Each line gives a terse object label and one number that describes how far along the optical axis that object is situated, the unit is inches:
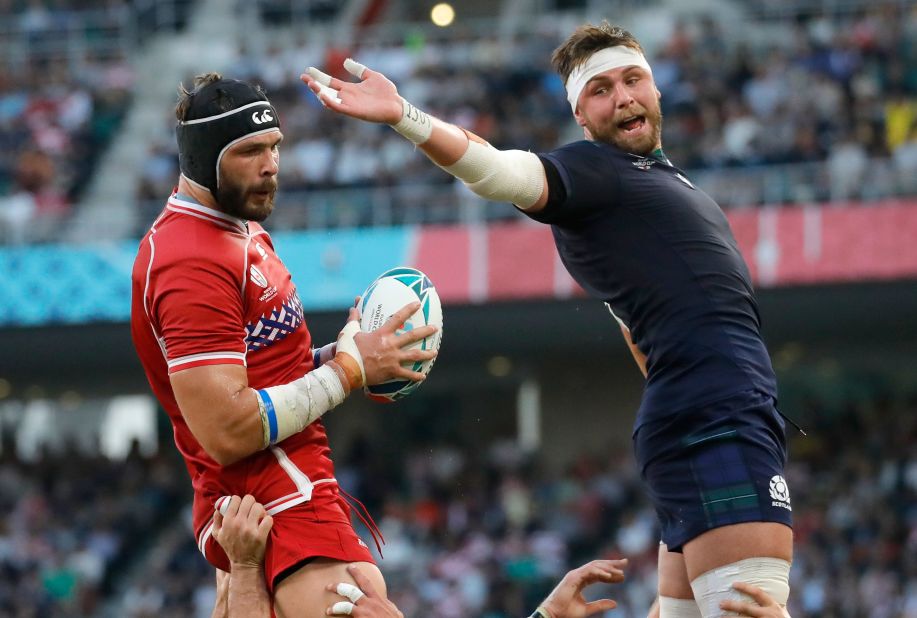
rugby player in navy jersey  374.0
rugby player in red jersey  366.3
